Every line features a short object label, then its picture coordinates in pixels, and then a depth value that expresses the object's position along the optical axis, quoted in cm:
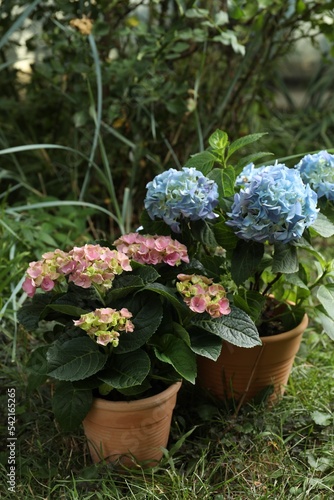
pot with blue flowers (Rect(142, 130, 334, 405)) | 201
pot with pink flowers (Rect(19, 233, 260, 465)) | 198
